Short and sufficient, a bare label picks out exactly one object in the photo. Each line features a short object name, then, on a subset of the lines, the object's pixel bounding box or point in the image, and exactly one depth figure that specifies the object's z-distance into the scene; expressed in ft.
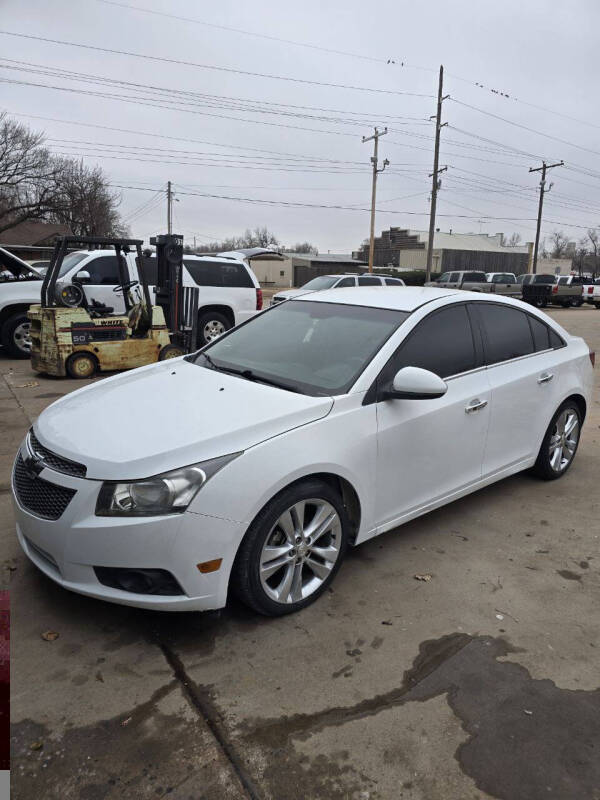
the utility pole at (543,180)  145.81
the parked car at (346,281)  58.80
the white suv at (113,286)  33.81
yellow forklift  27.94
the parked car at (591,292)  101.81
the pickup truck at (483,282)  100.02
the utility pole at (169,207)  189.61
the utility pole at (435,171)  101.29
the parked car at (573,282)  102.30
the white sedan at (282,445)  8.27
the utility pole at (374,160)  114.62
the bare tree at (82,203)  142.20
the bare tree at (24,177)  131.54
